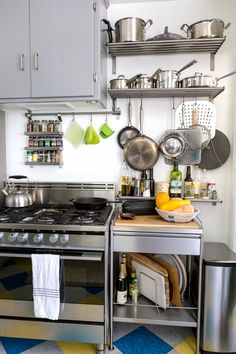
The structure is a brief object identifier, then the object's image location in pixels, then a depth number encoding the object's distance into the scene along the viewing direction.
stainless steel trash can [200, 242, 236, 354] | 1.49
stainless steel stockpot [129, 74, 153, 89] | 1.75
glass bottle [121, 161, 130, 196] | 1.95
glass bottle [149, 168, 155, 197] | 1.94
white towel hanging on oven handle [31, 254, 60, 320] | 1.46
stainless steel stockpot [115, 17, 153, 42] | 1.71
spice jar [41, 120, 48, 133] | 2.04
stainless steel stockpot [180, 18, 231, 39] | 1.65
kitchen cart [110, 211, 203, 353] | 1.48
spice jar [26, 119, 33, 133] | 2.05
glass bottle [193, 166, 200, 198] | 1.89
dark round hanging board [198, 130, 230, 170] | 1.90
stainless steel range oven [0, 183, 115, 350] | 1.47
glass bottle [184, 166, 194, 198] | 1.87
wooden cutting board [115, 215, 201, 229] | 1.50
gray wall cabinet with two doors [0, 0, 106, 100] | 1.61
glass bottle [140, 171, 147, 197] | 1.92
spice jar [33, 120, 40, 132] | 2.05
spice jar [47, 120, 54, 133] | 2.03
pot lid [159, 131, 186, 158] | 1.90
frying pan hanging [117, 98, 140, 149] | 1.99
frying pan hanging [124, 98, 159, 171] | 1.96
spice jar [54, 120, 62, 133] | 2.03
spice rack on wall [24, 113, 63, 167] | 2.03
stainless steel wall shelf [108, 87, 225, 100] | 1.71
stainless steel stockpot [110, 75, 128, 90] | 1.78
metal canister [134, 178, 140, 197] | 1.92
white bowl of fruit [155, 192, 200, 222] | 1.55
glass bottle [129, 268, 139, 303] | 1.74
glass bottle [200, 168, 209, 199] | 1.90
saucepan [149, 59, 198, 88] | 1.72
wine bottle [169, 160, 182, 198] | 1.84
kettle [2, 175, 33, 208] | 1.85
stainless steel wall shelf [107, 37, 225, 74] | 1.69
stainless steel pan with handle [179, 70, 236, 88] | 1.69
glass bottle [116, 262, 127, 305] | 1.69
